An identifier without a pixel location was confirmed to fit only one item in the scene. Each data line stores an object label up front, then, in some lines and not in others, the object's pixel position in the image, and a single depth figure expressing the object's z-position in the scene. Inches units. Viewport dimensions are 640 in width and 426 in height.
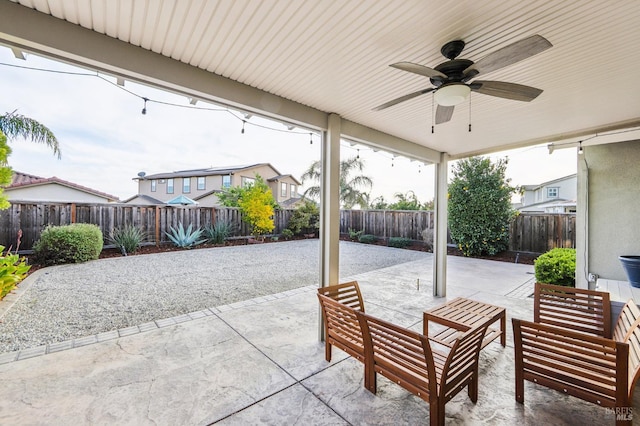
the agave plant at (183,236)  366.3
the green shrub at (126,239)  314.3
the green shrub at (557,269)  175.9
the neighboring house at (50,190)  390.2
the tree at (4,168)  149.2
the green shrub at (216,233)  407.5
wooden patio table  102.0
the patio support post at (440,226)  185.0
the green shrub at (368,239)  461.7
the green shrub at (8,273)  147.5
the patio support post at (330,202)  122.2
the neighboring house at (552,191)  673.0
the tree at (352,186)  562.9
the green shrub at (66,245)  242.4
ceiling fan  65.3
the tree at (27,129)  237.5
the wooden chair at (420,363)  65.2
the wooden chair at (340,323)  86.4
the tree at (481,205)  319.6
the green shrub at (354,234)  482.7
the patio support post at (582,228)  163.9
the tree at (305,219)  506.0
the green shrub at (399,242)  416.8
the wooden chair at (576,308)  94.3
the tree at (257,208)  441.1
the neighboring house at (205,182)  721.0
